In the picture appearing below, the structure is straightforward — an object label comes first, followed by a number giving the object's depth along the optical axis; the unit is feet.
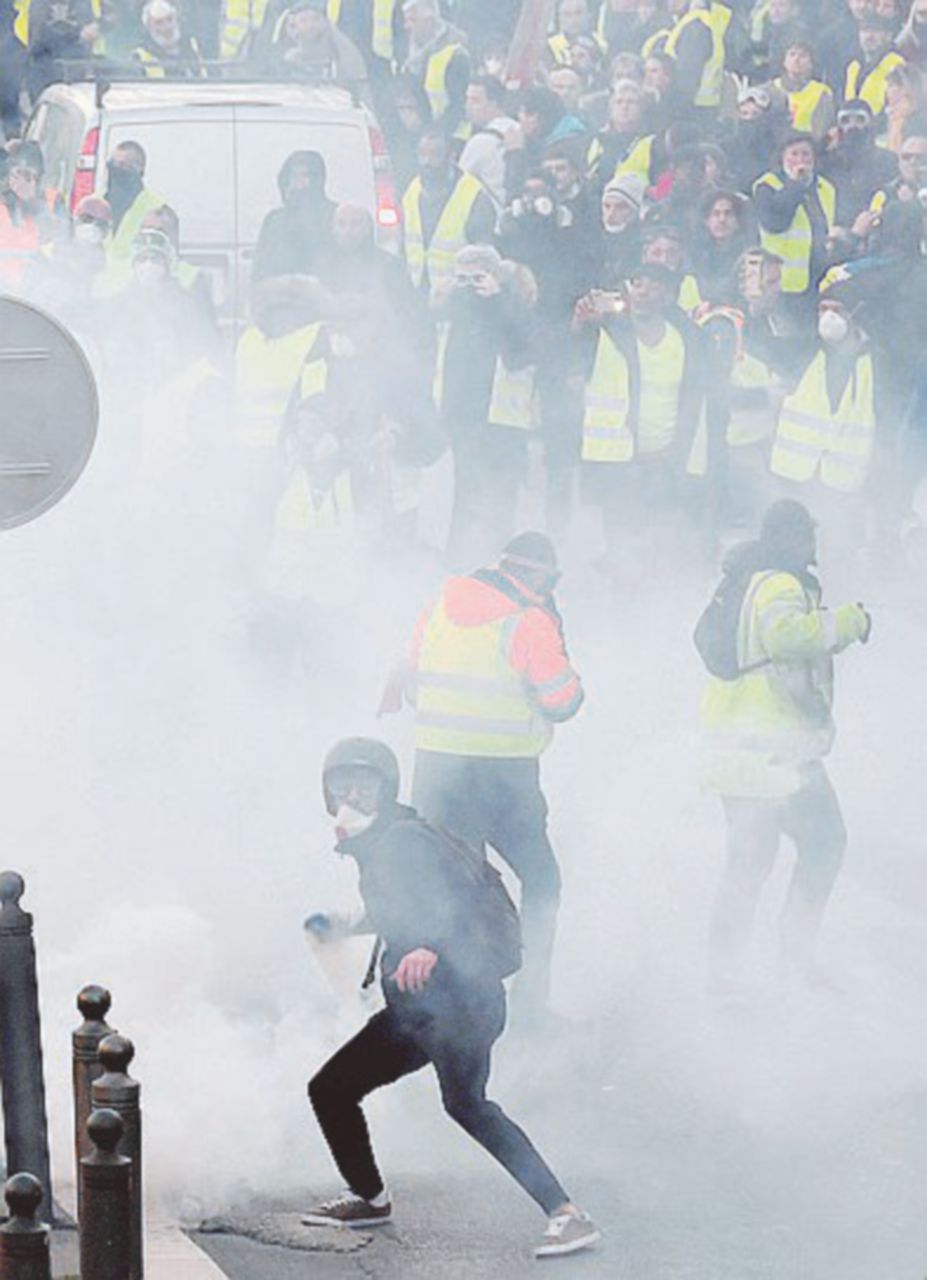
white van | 112.06
